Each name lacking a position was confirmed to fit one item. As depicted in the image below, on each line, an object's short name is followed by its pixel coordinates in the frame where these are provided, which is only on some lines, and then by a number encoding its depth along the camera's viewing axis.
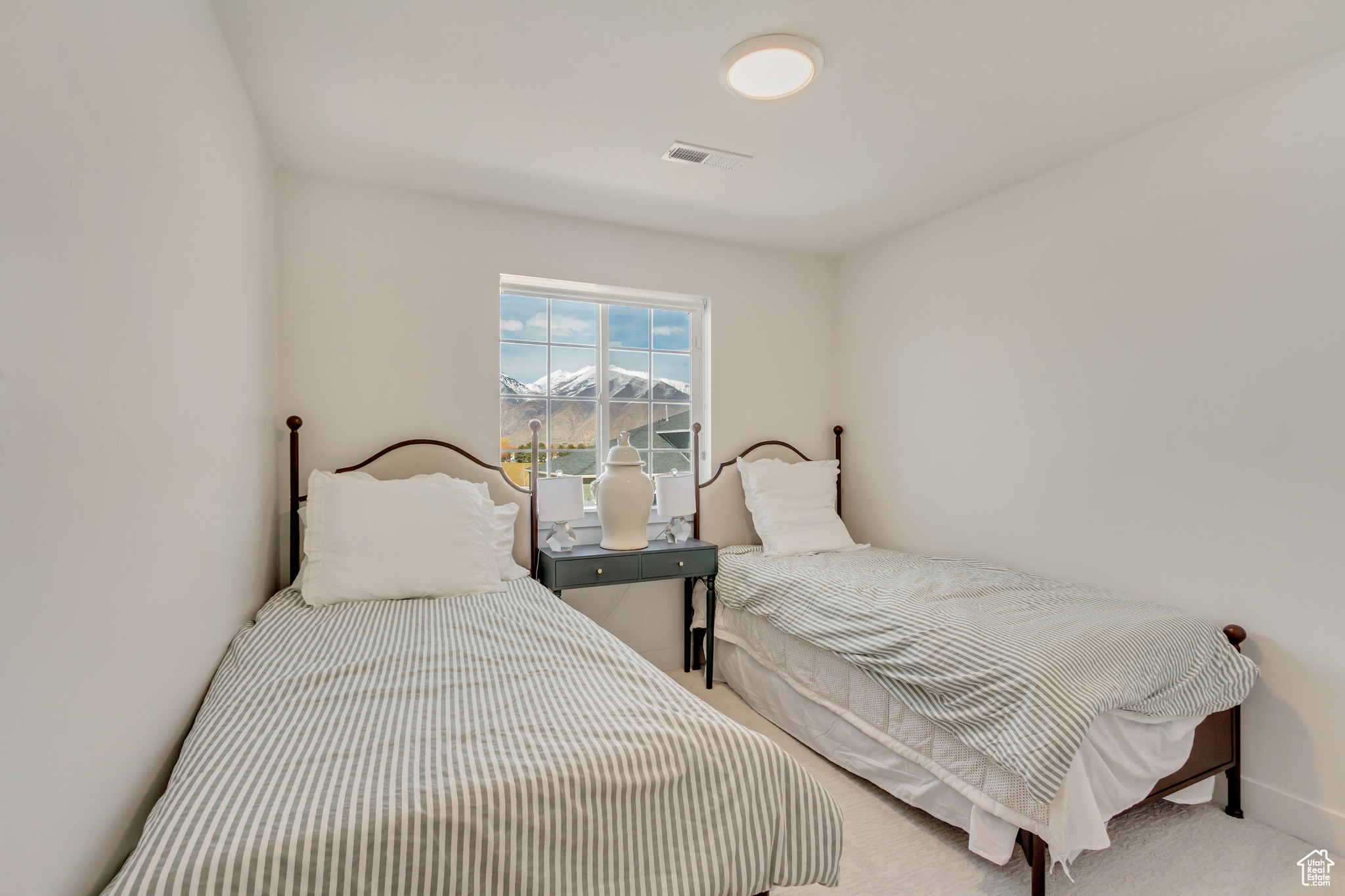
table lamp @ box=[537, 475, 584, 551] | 3.00
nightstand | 2.85
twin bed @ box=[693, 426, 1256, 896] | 1.67
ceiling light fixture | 1.83
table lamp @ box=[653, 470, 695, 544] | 3.27
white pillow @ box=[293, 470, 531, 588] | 2.68
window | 3.25
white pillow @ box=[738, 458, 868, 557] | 3.33
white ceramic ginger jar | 3.01
